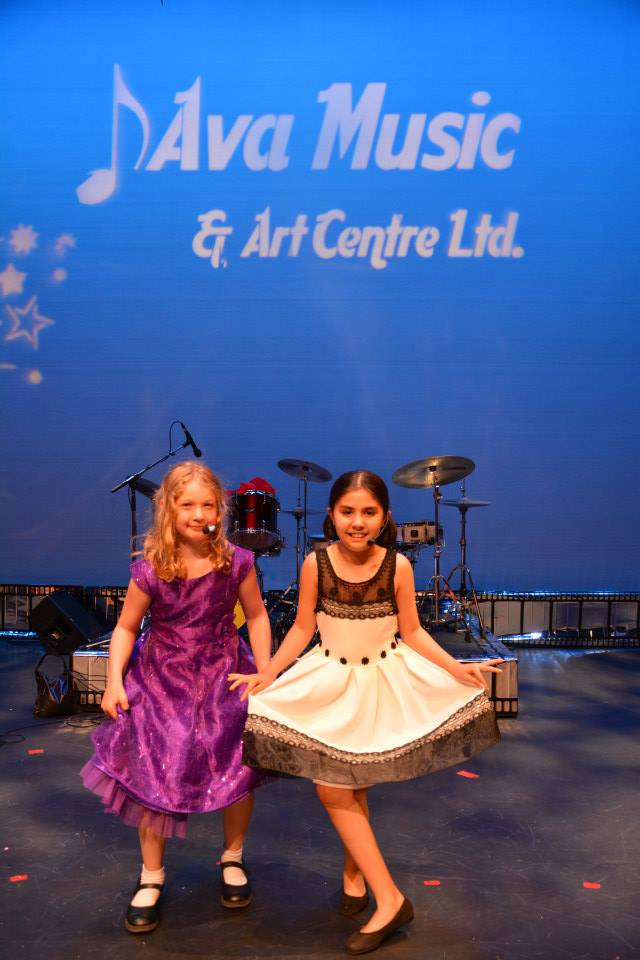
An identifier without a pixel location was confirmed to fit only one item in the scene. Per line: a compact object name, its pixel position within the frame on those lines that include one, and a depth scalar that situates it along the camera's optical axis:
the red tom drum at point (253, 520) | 5.92
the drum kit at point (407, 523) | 5.74
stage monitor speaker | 5.65
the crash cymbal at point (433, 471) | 5.64
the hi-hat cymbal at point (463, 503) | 6.21
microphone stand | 5.00
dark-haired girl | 2.22
